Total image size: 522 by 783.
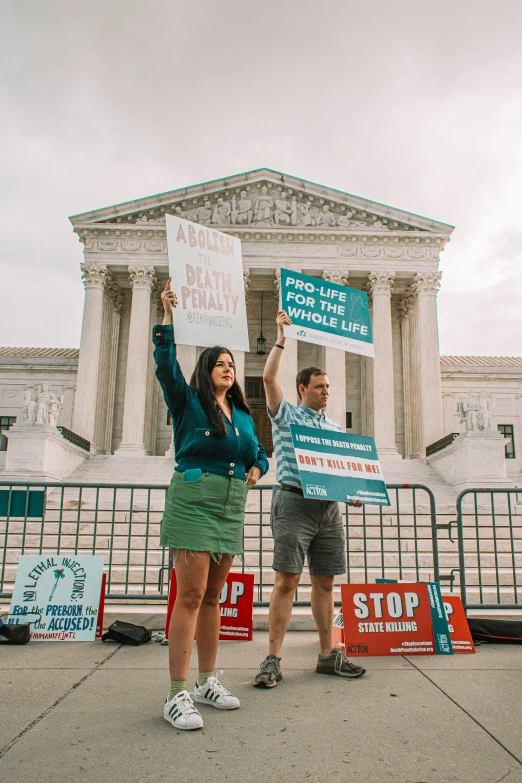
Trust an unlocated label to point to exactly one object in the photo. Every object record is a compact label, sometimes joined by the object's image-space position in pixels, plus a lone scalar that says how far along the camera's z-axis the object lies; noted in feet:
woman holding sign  11.74
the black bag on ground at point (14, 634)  19.12
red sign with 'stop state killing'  17.62
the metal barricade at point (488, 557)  24.82
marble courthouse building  88.48
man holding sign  14.98
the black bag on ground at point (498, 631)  19.65
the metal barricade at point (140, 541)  25.32
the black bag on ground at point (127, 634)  19.07
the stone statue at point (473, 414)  68.44
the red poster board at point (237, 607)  19.86
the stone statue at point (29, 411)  66.44
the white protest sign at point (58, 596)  19.98
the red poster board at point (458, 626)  18.33
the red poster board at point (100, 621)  20.18
